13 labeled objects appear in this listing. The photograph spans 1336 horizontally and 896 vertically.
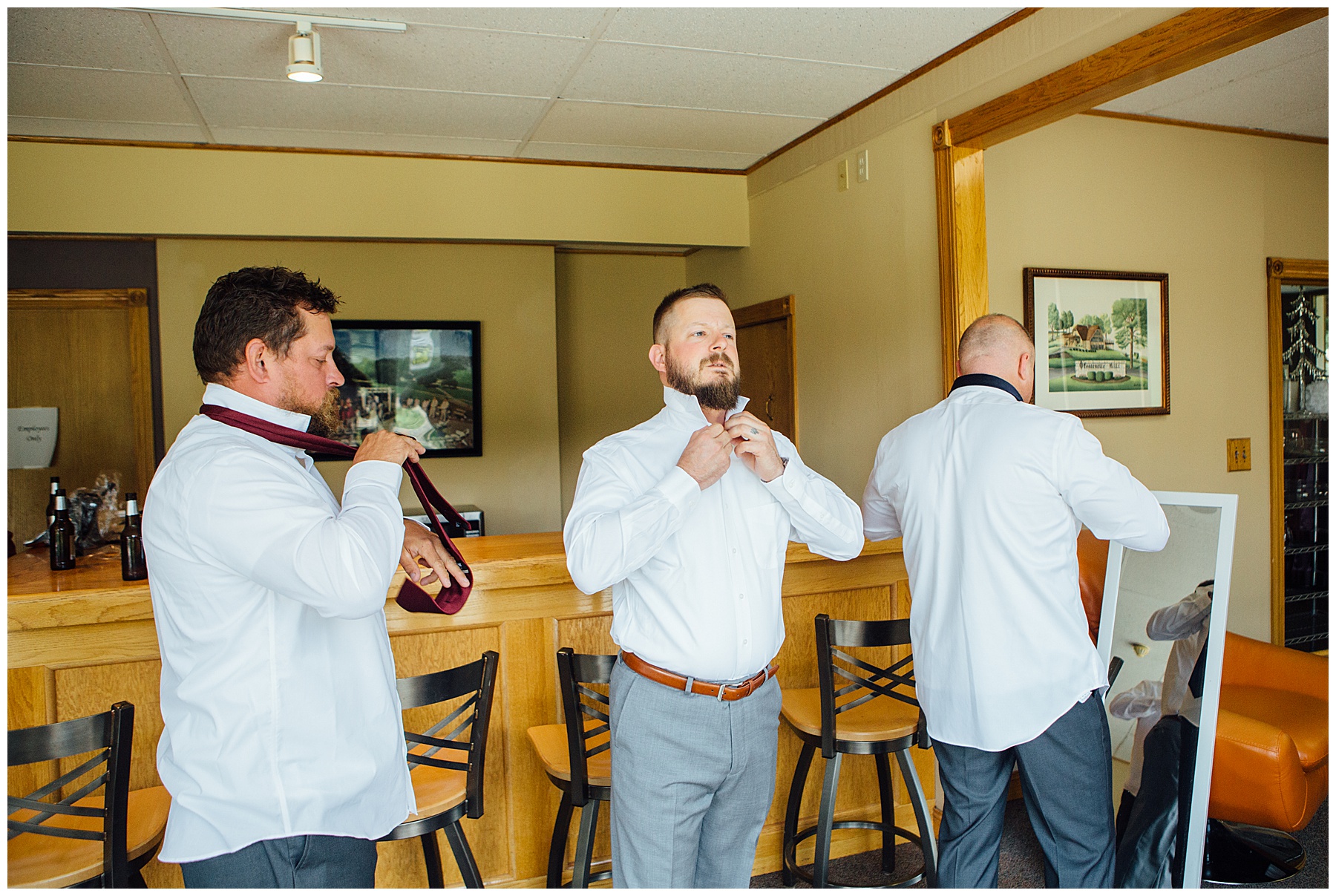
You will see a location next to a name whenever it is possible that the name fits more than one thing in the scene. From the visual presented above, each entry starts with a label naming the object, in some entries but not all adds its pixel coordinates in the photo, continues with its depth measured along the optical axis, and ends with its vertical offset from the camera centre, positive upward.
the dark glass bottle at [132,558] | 2.43 -0.28
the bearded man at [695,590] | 1.77 -0.31
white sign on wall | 4.54 +0.08
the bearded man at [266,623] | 1.38 -0.27
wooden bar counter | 2.32 -0.57
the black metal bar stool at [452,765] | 2.01 -0.72
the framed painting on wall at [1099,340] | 3.69 +0.37
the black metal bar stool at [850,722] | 2.46 -0.80
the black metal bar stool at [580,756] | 2.14 -0.81
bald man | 2.07 -0.45
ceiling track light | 2.88 +1.35
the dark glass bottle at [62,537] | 2.63 -0.24
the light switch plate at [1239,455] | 4.19 -0.13
